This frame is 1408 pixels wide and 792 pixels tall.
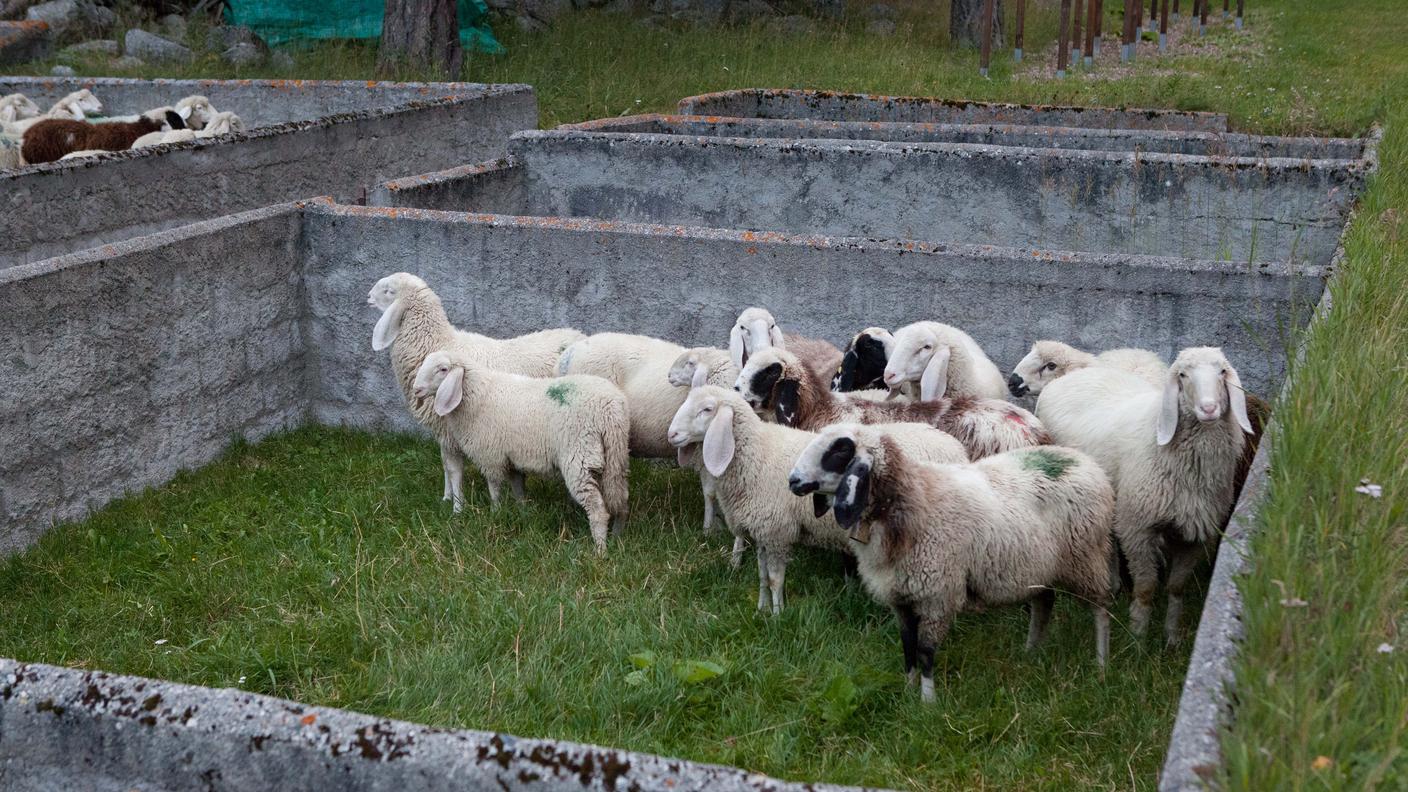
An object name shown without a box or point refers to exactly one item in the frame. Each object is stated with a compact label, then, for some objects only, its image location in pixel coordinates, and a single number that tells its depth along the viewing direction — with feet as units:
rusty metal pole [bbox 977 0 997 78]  57.36
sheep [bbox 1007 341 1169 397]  19.70
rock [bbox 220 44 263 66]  54.08
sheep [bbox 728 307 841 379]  20.42
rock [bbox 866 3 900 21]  74.59
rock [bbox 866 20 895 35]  70.74
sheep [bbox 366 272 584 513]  22.03
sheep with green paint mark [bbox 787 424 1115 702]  14.74
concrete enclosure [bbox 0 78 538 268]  26.35
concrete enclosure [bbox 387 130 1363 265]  26.73
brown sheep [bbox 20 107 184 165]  33.42
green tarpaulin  56.80
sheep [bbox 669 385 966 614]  17.24
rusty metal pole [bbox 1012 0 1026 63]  60.90
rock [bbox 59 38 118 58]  55.93
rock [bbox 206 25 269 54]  56.03
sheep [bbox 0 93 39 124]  37.55
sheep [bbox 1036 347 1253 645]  15.61
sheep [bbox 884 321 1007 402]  19.45
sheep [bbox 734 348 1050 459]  17.90
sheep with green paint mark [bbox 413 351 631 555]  19.52
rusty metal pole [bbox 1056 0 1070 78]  58.13
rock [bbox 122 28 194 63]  56.13
